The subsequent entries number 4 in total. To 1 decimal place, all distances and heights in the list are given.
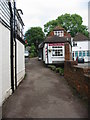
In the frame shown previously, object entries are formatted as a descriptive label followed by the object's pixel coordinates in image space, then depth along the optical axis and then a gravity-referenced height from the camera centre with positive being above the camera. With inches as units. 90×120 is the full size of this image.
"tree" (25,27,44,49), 1250.3 +306.1
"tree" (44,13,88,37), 1273.5 +474.3
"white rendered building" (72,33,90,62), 821.3 +86.0
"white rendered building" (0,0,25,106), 169.3 +15.0
